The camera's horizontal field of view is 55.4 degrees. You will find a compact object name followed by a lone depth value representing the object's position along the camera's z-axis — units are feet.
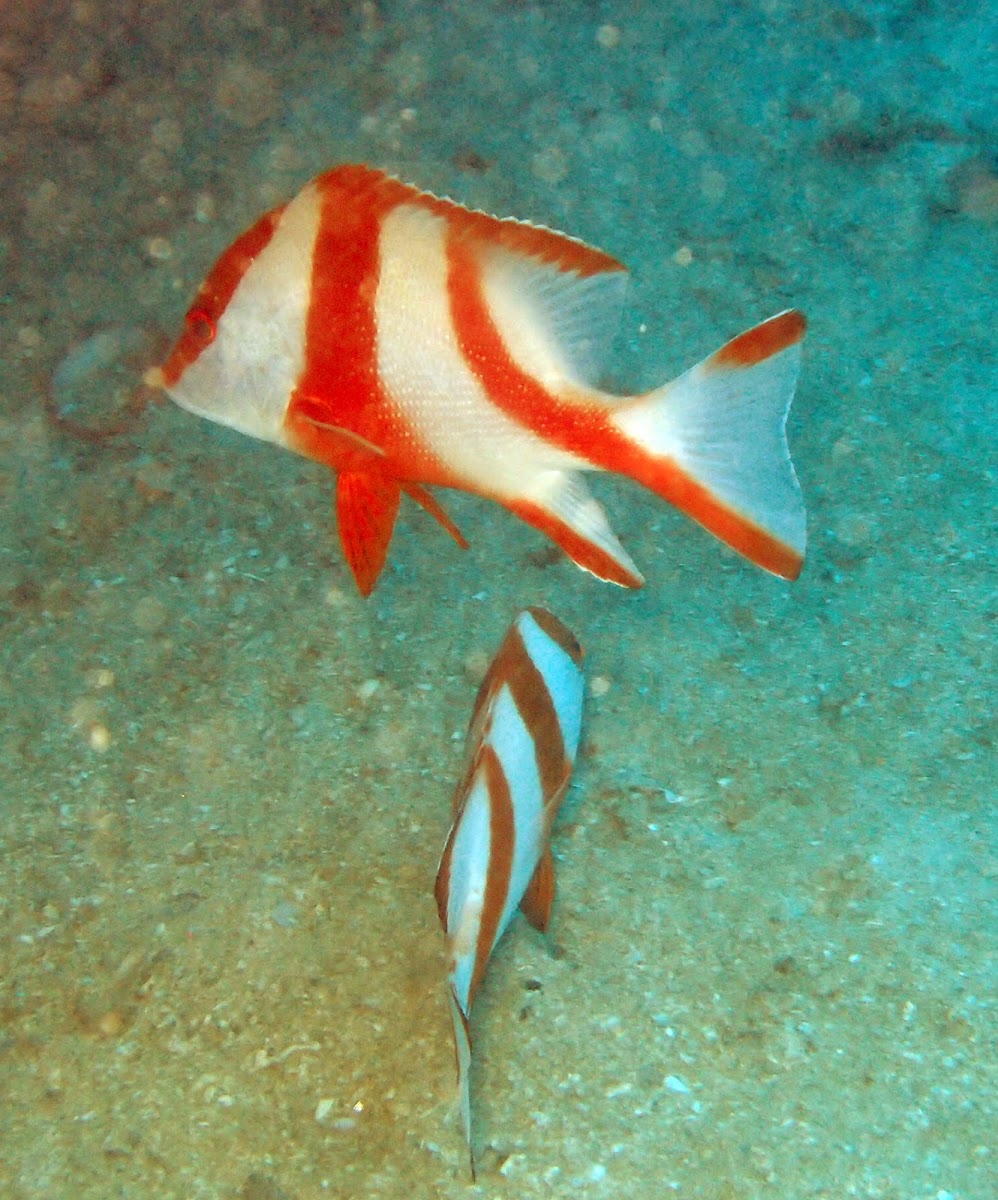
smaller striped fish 6.57
